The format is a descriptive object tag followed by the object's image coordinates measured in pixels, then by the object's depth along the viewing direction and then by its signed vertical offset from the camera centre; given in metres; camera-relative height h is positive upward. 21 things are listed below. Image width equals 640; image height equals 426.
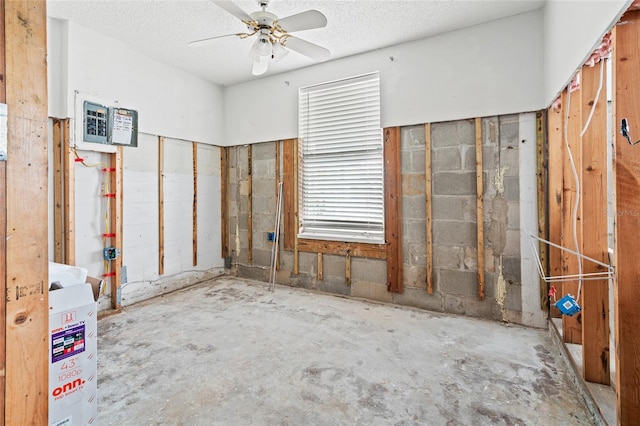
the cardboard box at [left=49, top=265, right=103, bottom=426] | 1.32 -0.60
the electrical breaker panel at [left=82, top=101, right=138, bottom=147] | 3.17 +0.99
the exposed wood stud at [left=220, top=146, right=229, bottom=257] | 4.87 +0.25
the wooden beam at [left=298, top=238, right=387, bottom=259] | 3.69 -0.42
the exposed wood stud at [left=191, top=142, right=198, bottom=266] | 4.43 +0.19
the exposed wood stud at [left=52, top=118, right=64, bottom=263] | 3.04 +0.23
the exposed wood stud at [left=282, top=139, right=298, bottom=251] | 4.24 +0.30
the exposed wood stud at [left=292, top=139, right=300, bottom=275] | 4.21 +0.04
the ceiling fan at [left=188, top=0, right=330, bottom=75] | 2.26 +1.43
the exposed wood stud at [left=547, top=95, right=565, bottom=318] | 2.59 +0.21
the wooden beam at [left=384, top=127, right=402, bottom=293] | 3.54 +0.10
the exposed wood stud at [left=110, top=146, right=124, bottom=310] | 3.41 -0.03
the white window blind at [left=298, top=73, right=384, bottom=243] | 3.71 +0.66
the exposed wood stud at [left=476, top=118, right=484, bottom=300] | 3.12 +0.06
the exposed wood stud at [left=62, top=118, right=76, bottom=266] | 3.05 +0.22
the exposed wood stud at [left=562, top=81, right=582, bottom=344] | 2.25 -0.04
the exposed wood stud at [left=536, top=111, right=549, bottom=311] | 2.88 +0.22
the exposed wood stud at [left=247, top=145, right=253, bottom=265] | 4.63 +0.27
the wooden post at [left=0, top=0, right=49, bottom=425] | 0.99 +0.01
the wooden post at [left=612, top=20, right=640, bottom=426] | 1.34 -0.02
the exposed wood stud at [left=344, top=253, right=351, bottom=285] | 3.88 -0.68
